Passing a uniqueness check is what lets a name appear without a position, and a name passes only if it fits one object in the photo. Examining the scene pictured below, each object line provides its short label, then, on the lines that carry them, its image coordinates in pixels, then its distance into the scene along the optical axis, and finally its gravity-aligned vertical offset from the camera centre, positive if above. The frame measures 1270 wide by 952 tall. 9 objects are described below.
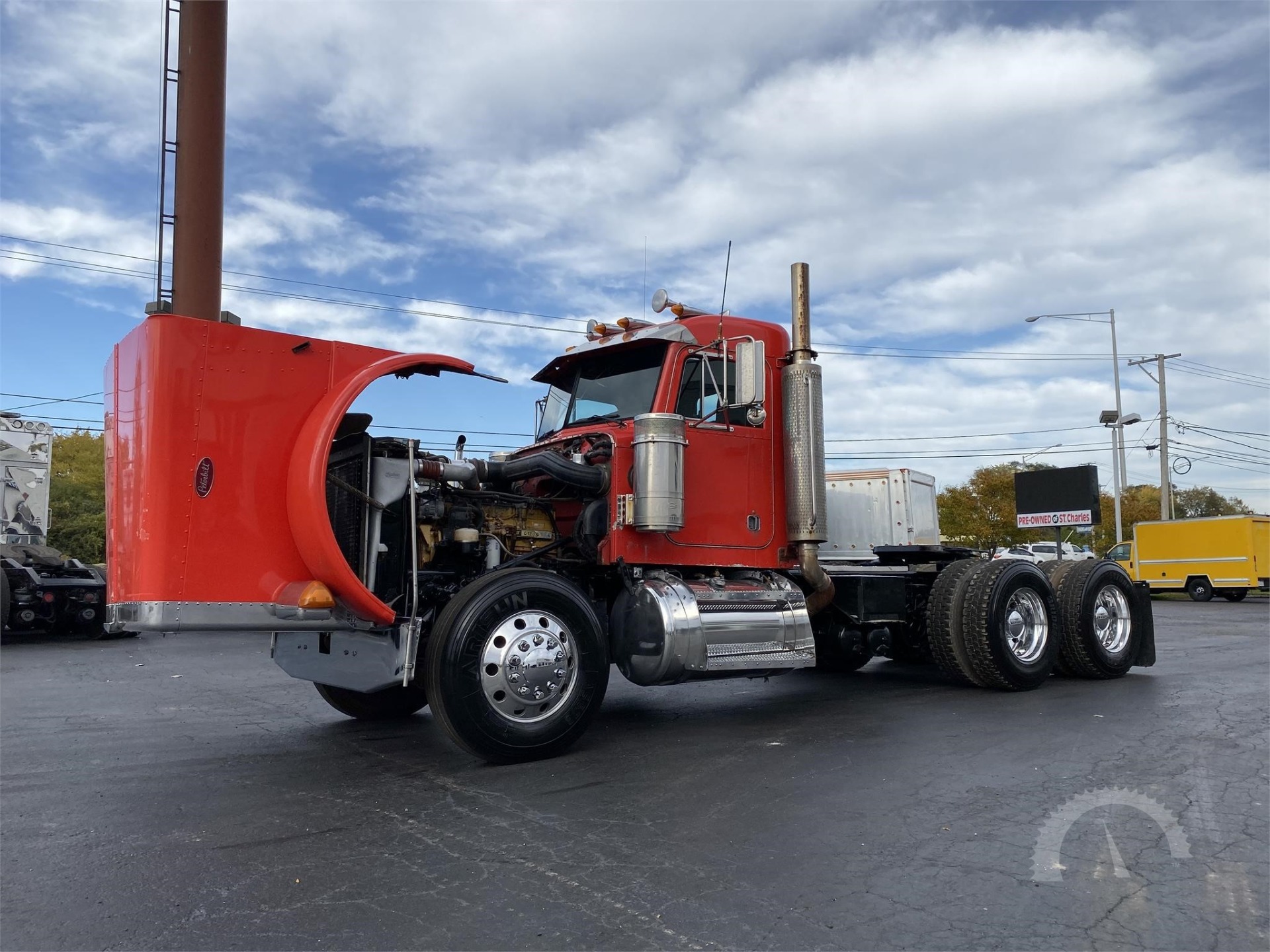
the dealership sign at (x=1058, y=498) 24.27 +1.02
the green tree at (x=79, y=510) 38.31 +1.67
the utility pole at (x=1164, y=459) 41.66 +3.40
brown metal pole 9.54 +3.84
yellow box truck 29.56 -0.68
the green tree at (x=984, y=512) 46.38 +1.24
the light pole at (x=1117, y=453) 39.00 +3.32
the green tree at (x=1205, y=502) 78.69 +2.61
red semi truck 5.44 +0.03
